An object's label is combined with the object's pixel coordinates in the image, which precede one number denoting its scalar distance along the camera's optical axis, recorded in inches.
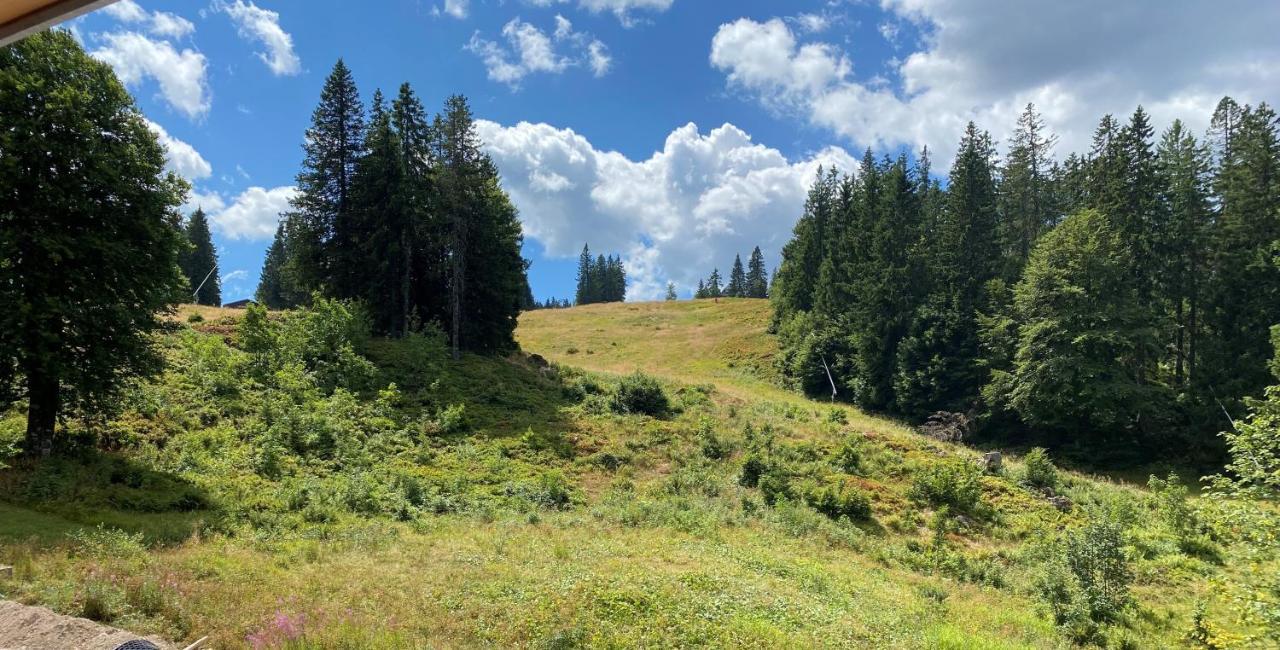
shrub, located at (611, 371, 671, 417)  1196.5
